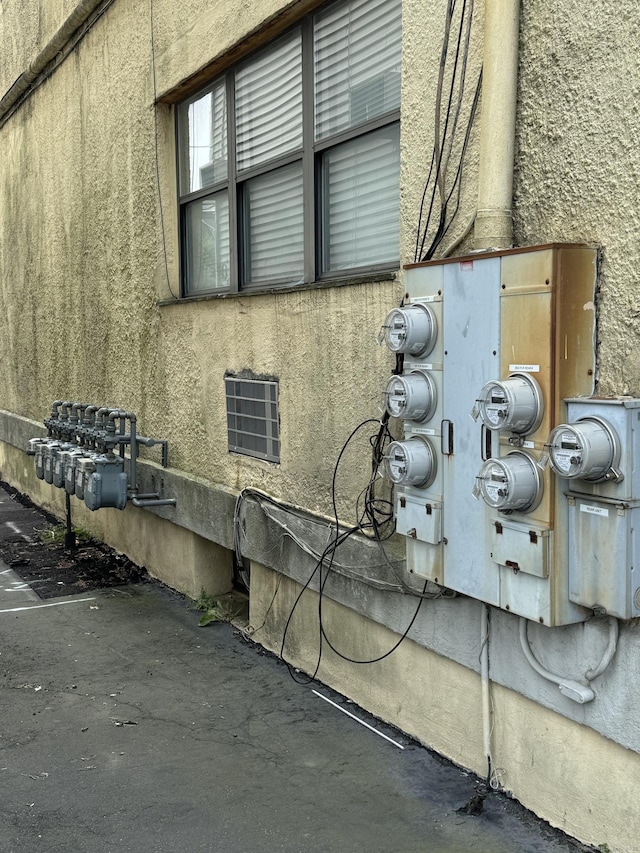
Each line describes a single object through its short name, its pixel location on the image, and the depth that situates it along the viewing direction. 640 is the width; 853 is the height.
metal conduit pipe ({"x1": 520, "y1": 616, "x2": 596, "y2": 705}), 3.31
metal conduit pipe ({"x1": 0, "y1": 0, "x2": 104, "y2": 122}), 8.18
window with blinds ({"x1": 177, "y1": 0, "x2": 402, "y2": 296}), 4.66
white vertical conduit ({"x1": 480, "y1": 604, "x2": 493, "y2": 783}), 3.84
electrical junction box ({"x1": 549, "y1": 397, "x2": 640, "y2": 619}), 2.94
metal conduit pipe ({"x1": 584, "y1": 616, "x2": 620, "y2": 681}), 3.18
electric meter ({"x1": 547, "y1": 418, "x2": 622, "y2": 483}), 2.92
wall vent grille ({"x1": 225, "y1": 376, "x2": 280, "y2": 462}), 5.50
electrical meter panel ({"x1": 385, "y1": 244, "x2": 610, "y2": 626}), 3.16
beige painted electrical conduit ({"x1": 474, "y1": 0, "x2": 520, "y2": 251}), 3.49
